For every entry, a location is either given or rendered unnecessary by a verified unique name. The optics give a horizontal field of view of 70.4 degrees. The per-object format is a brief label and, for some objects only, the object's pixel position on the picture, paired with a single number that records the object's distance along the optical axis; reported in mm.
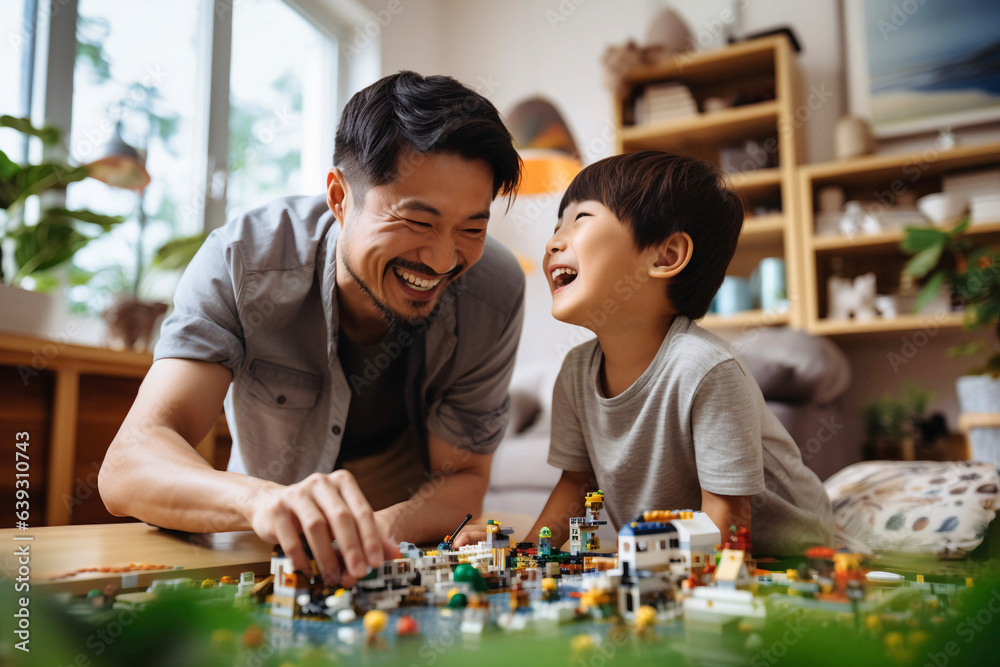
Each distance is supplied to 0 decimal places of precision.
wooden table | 579
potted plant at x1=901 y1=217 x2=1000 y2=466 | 2004
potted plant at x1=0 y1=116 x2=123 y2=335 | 1771
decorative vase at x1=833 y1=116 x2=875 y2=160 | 3141
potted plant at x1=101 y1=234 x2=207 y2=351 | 2234
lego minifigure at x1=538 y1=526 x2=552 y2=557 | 776
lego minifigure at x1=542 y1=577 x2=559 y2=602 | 567
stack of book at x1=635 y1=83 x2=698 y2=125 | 3479
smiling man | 965
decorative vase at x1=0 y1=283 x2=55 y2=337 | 1732
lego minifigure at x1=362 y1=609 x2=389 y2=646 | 462
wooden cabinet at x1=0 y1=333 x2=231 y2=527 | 1739
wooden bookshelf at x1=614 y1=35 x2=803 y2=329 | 3223
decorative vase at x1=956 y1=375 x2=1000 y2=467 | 2178
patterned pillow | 1211
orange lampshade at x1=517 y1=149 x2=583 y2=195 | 2859
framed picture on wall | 3170
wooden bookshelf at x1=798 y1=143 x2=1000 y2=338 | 2949
